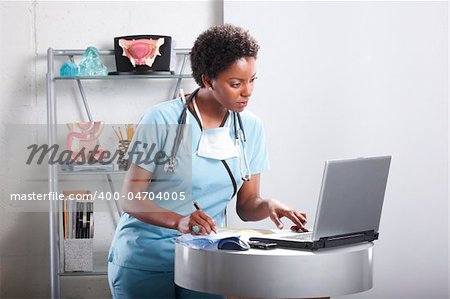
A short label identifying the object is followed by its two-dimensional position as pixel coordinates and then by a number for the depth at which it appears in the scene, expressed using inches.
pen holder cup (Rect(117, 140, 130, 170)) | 165.2
